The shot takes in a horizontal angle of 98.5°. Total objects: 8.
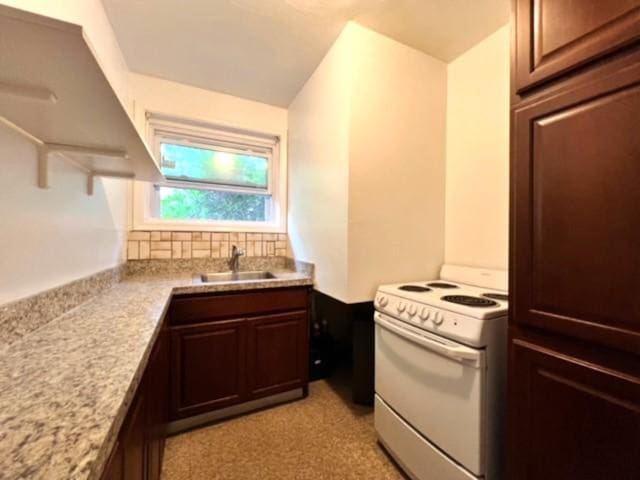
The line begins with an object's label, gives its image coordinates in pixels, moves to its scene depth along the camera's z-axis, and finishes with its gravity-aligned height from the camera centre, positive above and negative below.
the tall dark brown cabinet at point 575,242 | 0.75 +0.00
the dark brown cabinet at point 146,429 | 0.63 -0.58
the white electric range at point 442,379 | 1.06 -0.60
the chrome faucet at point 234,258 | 2.30 -0.16
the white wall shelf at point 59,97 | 0.46 +0.34
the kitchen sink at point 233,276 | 2.17 -0.30
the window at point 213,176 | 2.26 +0.57
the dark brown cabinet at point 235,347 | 1.64 -0.69
